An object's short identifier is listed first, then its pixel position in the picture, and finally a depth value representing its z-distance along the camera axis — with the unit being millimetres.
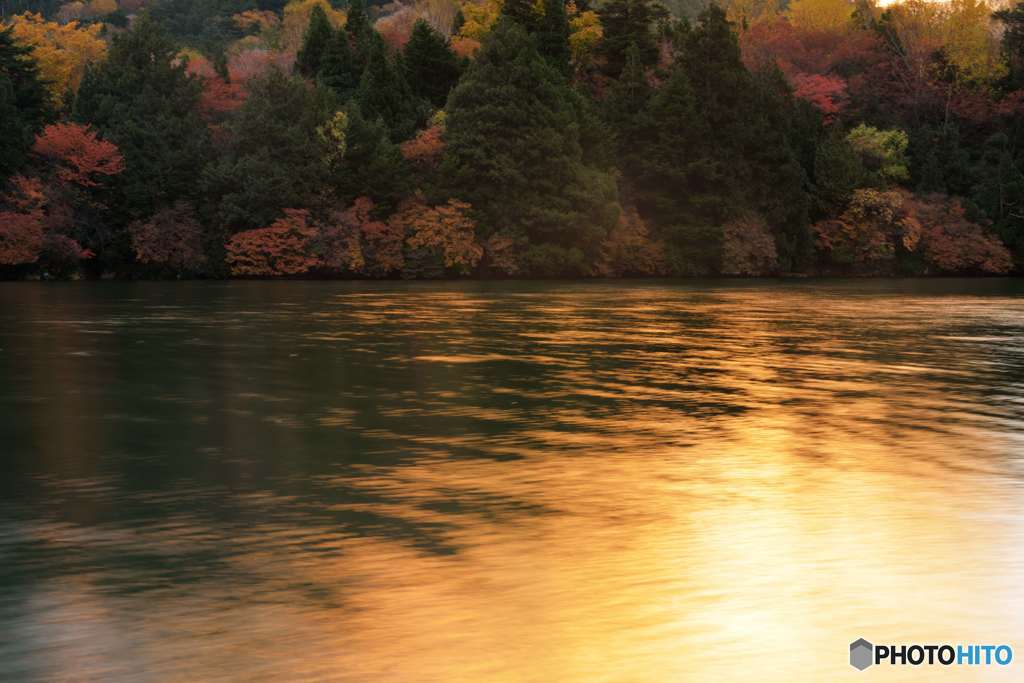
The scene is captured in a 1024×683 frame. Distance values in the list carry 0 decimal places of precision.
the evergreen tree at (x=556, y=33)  90750
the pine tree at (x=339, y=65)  93312
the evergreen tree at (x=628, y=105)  88000
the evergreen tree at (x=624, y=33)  99438
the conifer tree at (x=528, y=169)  78562
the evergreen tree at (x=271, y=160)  75562
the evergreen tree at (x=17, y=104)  74625
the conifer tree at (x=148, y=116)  76188
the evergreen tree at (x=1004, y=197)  93375
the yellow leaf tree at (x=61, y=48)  94250
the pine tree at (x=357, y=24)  95875
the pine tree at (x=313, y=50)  96312
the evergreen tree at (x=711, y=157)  86562
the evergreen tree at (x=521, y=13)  92875
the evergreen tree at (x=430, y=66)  92938
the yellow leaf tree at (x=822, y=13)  122188
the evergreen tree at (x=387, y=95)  86250
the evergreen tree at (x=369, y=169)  78875
